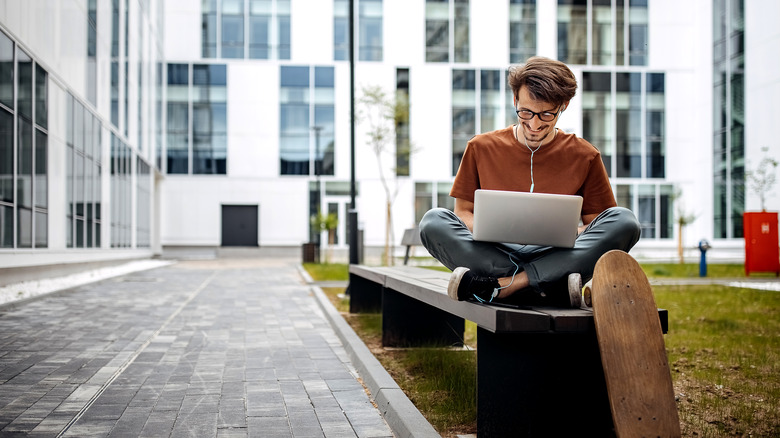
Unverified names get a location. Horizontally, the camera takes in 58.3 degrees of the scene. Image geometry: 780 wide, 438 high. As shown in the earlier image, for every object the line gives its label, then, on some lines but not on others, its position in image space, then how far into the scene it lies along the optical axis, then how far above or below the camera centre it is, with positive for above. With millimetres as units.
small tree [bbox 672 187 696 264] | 25925 +14
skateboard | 2719 -535
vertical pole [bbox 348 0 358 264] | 11266 +470
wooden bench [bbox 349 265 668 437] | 3062 -733
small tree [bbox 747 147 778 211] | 24058 +1621
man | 3170 +104
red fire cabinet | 16859 -648
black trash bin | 25125 -1273
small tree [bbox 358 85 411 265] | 22391 +3663
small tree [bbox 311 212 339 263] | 28952 -184
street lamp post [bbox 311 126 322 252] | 34344 +2897
